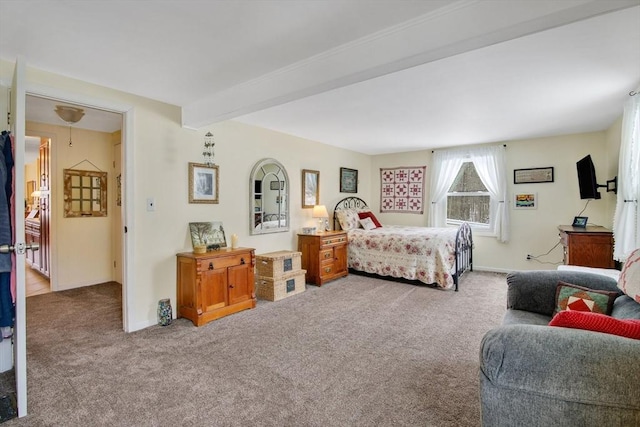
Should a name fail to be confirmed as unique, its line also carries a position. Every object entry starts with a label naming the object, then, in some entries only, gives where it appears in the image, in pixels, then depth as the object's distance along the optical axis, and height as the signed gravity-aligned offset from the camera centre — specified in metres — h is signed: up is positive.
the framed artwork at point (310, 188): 5.12 +0.32
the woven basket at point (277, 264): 4.00 -0.74
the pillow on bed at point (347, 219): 5.61 -0.20
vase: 3.16 -1.06
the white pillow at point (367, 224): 5.75 -0.30
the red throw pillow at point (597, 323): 1.16 -0.45
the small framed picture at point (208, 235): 3.53 -0.31
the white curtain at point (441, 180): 5.92 +0.53
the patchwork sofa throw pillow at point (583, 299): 1.82 -0.55
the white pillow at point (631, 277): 1.61 -0.38
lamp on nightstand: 5.12 -0.07
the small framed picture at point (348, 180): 6.06 +0.54
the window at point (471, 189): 5.44 +0.34
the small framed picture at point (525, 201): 5.21 +0.11
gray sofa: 1.01 -0.58
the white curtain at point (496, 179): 5.39 +0.50
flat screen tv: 4.05 +0.37
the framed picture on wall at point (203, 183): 3.56 +0.29
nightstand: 4.70 -0.73
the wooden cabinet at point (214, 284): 3.17 -0.81
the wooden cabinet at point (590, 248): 3.39 -0.44
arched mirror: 4.26 +0.15
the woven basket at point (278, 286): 3.97 -1.02
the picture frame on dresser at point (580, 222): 4.38 -0.20
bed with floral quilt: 4.49 -0.67
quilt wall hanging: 6.35 +0.38
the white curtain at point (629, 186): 2.85 +0.20
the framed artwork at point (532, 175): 5.07 +0.54
